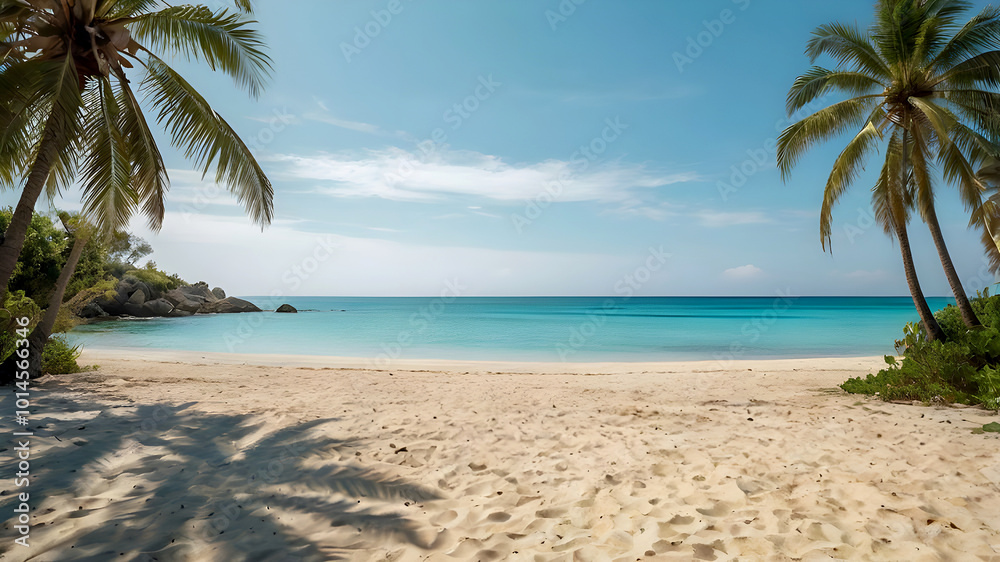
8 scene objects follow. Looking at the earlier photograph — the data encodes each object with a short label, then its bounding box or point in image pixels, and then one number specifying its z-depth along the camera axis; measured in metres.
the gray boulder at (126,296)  35.03
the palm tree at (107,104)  6.15
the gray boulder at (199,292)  45.00
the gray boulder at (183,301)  42.38
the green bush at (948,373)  6.54
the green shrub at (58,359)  8.90
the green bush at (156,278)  39.59
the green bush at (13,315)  7.47
